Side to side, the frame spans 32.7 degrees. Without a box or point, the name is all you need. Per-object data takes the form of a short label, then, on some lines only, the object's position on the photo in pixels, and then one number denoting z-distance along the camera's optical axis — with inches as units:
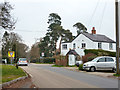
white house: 1742.1
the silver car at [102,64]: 856.1
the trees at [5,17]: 705.8
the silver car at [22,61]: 1570.1
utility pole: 690.8
